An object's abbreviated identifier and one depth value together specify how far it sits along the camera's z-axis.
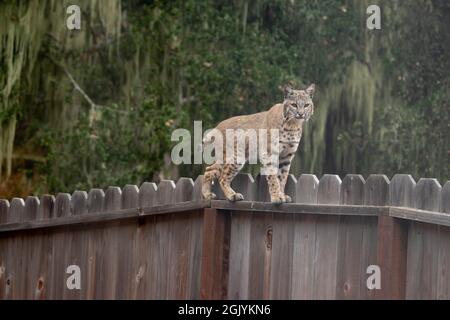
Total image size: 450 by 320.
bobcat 13.20
